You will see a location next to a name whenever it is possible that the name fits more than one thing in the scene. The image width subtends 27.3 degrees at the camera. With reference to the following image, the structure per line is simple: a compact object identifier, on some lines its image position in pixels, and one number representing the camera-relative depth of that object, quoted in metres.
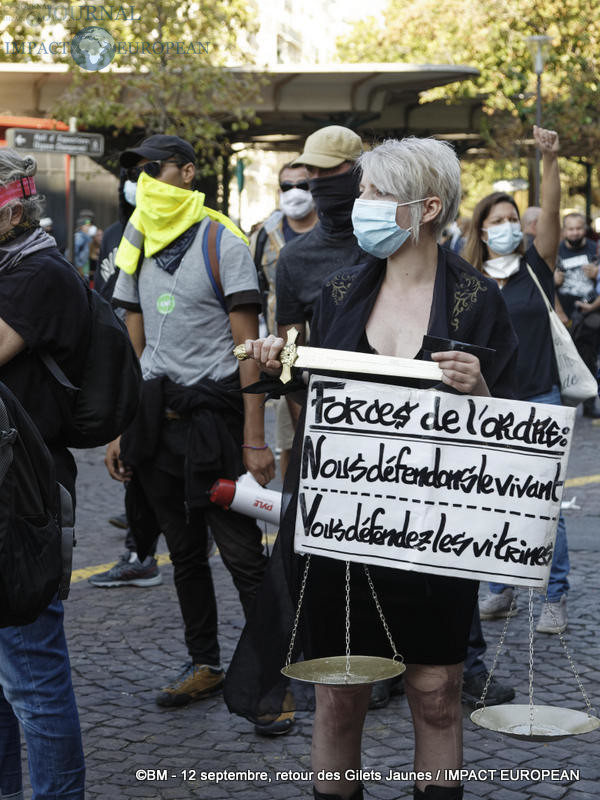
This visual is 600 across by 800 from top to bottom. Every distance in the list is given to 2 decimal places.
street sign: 12.72
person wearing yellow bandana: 4.48
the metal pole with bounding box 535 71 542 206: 21.43
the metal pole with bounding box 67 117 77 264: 15.24
